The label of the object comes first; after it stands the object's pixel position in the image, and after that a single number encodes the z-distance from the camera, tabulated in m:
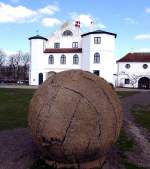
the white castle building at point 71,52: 32.22
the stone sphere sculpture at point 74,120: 3.36
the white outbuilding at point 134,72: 35.69
